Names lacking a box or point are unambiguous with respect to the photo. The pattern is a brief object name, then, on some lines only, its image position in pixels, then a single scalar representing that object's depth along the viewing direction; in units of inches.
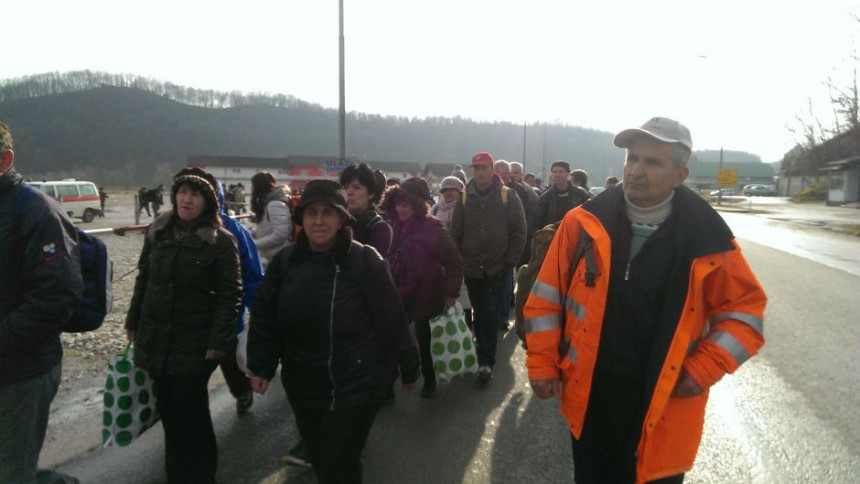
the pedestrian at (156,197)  1107.7
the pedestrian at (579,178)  358.9
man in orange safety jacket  82.5
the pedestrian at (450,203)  249.4
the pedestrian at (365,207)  166.7
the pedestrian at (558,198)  294.7
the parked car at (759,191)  2907.0
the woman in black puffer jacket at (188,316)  122.5
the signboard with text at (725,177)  1801.2
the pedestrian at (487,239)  213.8
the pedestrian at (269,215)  206.2
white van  1058.7
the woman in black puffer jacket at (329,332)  109.5
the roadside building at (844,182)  1756.0
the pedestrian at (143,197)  1182.3
